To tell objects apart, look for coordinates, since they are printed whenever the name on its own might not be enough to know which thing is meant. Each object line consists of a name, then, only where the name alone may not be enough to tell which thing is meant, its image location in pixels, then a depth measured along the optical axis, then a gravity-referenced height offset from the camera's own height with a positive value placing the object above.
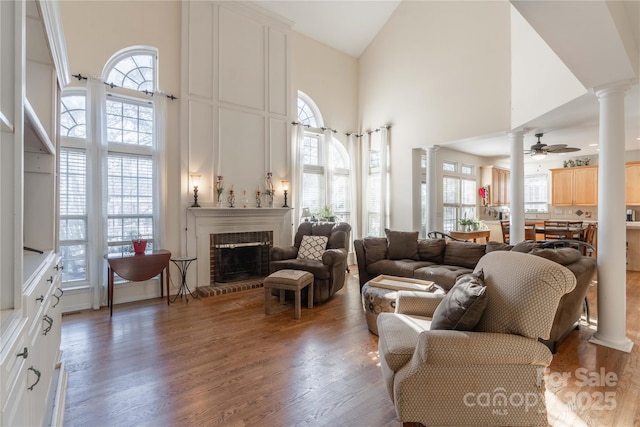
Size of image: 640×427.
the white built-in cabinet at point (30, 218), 0.99 -0.02
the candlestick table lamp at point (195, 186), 4.53 +0.40
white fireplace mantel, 4.58 -0.19
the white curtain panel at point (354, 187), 6.56 +0.54
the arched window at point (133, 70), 4.12 +1.99
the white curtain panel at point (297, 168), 5.68 +0.83
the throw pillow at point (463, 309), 1.61 -0.52
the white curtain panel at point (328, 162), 6.21 +1.02
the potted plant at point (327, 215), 5.86 -0.05
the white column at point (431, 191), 5.63 +0.40
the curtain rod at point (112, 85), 3.74 +1.68
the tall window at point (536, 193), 8.32 +0.52
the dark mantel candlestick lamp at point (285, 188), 5.46 +0.44
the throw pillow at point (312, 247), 4.56 -0.52
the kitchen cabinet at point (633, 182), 6.32 +0.61
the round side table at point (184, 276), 4.33 -0.91
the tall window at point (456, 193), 6.94 +0.45
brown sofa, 2.76 -0.61
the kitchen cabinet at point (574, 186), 7.22 +0.63
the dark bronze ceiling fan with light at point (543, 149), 4.84 +1.00
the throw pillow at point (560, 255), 2.60 -0.38
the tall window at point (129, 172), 4.07 +0.56
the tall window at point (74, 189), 3.73 +0.30
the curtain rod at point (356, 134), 5.74 +1.72
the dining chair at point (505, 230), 6.16 -0.37
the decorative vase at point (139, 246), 3.79 -0.41
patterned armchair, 1.52 -0.79
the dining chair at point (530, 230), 5.63 -0.35
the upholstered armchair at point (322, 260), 3.98 -0.67
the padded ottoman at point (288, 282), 3.46 -0.81
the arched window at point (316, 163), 6.11 +1.02
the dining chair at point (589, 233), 5.66 -0.40
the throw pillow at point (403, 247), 4.41 -0.50
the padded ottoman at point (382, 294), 2.91 -0.80
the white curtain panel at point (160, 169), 4.28 +0.62
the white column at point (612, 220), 2.67 -0.08
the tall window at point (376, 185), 6.18 +0.57
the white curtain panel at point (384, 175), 6.16 +0.76
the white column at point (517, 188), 4.38 +0.34
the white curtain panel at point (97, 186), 3.84 +0.35
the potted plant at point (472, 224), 6.24 -0.25
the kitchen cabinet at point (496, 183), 7.75 +0.75
